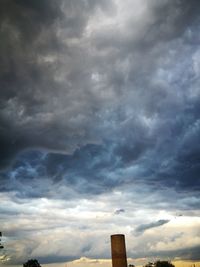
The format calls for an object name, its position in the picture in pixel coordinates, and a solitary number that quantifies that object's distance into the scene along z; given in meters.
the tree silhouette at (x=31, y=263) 53.19
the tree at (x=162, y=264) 60.74
